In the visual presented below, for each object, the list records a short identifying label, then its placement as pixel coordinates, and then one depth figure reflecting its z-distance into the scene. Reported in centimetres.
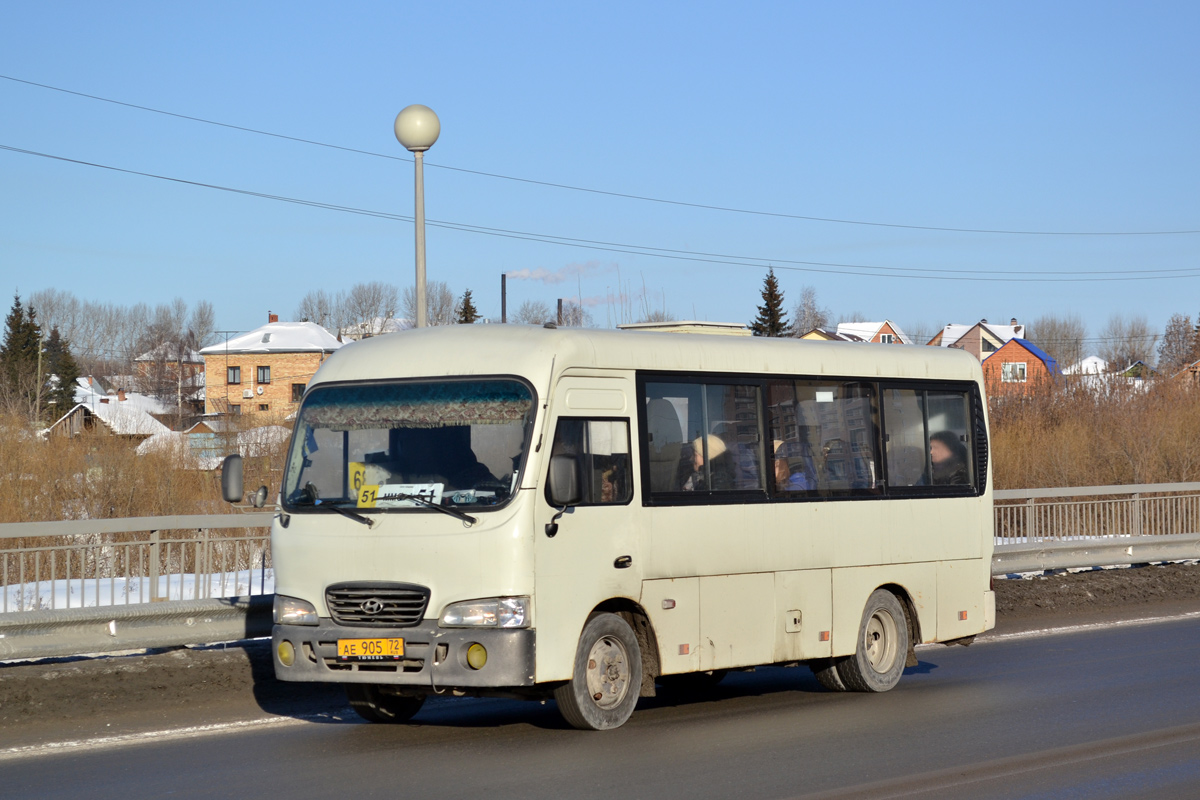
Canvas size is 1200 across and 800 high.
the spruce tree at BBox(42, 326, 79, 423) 8894
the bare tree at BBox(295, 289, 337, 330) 11956
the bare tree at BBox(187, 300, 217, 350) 12681
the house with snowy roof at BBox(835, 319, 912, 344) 12735
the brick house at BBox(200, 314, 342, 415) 11025
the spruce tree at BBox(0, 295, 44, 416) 9898
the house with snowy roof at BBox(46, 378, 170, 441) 3052
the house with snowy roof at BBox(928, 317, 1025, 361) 12800
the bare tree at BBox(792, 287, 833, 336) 11004
